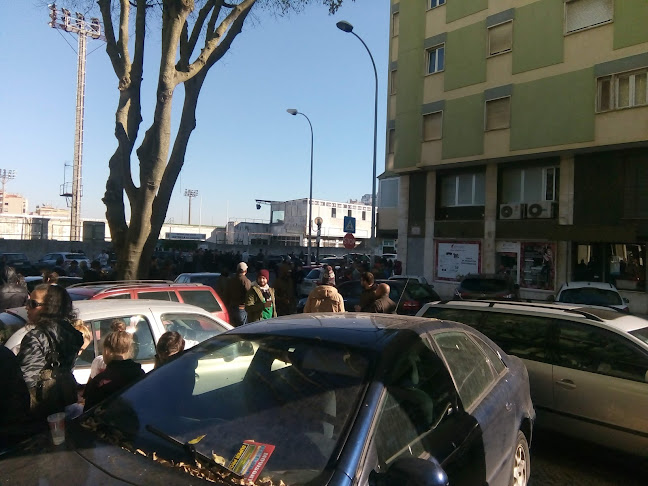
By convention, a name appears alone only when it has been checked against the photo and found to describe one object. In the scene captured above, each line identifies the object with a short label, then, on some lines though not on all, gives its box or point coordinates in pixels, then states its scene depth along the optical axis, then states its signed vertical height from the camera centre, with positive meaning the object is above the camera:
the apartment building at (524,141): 16.66 +4.09
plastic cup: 2.32 -0.91
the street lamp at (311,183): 29.92 +3.94
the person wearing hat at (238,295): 8.98 -0.99
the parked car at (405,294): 11.57 -1.22
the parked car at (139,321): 4.45 -0.79
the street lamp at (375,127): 20.25 +5.23
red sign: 21.05 +0.11
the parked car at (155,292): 6.42 -0.73
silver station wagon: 4.42 -1.10
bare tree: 9.50 +2.22
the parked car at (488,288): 12.46 -1.03
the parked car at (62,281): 11.16 -1.04
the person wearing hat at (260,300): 8.41 -1.01
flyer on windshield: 2.04 -0.92
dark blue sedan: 2.04 -0.86
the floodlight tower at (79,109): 48.44 +12.76
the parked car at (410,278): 13.53 -0.94
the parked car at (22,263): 23.94 -1.48
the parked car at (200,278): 12.44 -0.99
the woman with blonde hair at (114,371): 3.20 -0.88
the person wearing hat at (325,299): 7.32 -0.84
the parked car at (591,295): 10.92 -0.99
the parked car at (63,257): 29.13 -1.26
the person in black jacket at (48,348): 3.17 -0.75
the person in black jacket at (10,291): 7.11 -0.83
